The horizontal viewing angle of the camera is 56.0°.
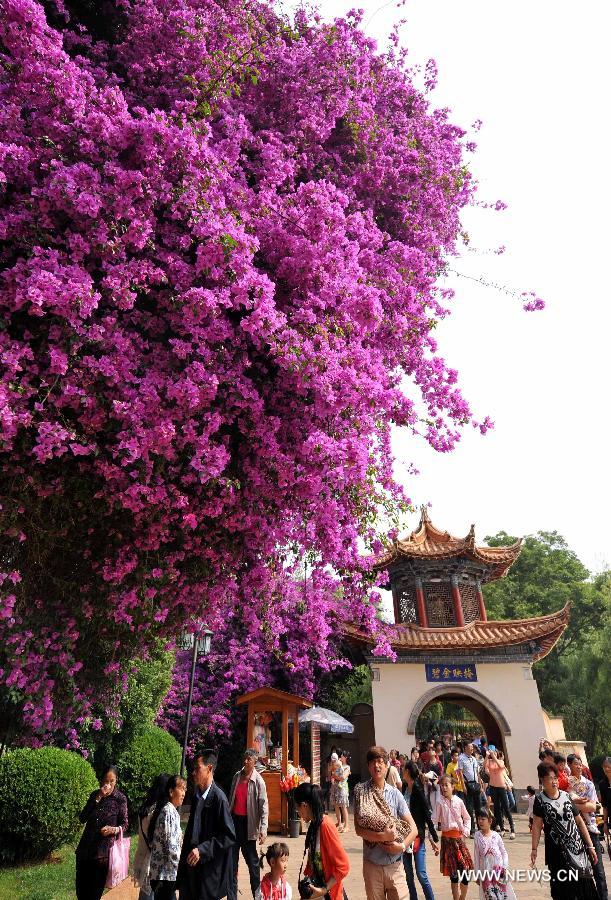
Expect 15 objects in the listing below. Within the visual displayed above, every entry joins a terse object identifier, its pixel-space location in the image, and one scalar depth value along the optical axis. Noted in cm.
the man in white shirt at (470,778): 1181
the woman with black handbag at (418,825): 626
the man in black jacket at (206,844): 461
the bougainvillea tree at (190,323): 420
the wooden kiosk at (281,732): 1288
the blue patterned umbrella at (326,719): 1702
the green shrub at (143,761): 1325
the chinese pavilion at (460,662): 1842
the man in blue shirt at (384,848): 432
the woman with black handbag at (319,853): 405
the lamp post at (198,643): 1130
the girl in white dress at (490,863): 577
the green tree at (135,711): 1357
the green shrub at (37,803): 914
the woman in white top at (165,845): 494
